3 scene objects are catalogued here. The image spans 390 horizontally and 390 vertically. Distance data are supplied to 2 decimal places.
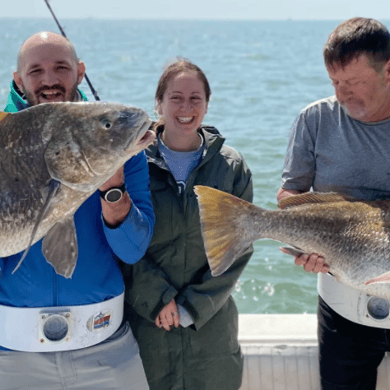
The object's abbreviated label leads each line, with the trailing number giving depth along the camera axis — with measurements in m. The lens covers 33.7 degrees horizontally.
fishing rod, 3.48
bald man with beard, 2.63
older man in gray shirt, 2.97
